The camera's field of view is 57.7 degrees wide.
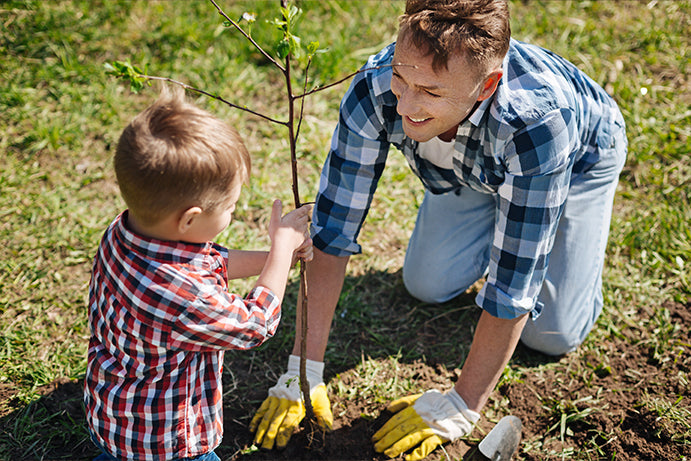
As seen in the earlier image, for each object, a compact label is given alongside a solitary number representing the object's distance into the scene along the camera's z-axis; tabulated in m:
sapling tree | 1.47
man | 1.83
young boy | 1.48
